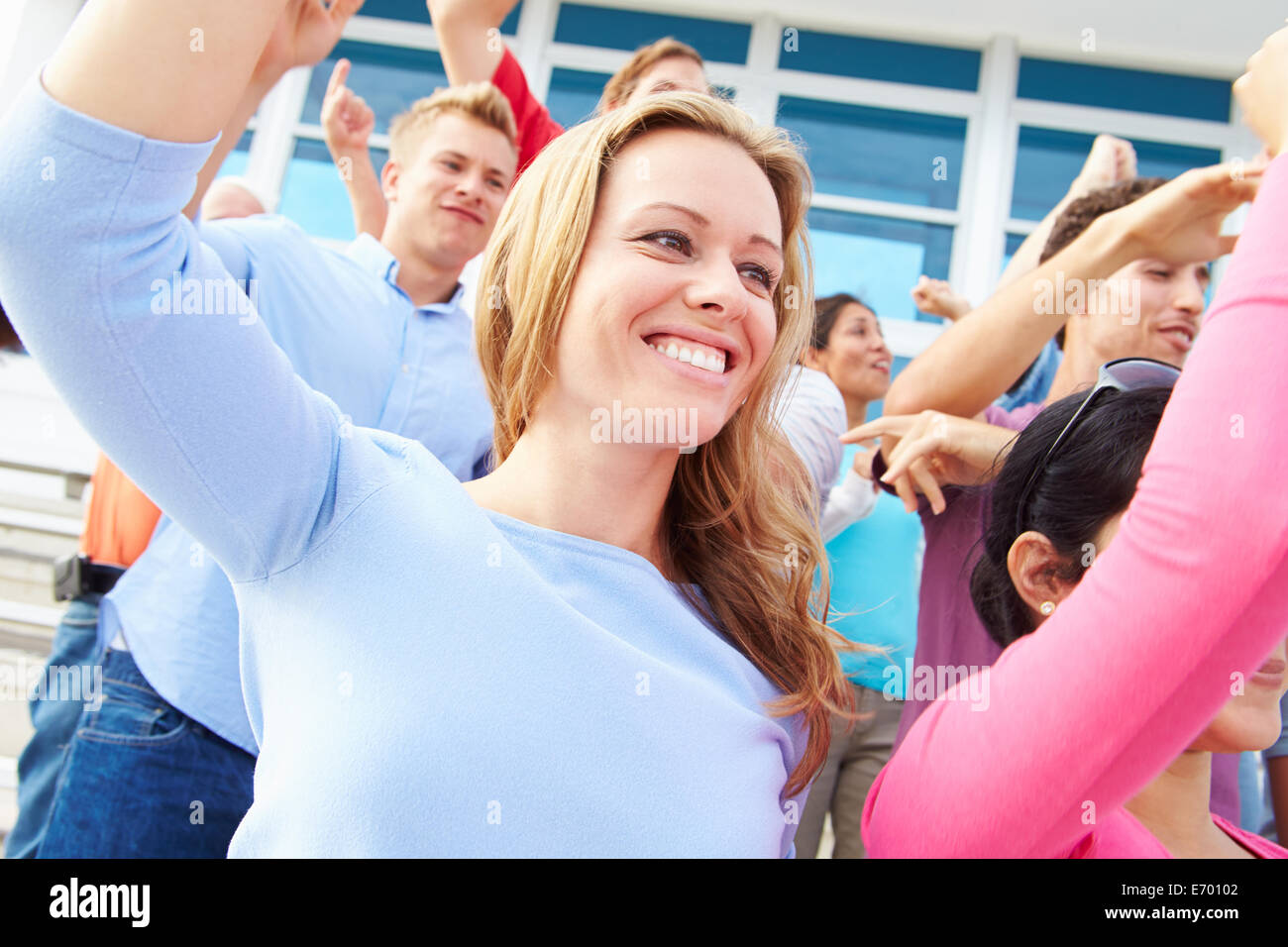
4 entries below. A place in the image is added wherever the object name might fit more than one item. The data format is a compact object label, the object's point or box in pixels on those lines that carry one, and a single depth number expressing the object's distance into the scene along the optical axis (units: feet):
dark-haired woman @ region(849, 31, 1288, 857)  2.17
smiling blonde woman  2.00
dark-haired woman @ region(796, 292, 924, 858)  6.32
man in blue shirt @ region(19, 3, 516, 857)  4.55
